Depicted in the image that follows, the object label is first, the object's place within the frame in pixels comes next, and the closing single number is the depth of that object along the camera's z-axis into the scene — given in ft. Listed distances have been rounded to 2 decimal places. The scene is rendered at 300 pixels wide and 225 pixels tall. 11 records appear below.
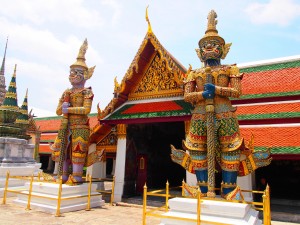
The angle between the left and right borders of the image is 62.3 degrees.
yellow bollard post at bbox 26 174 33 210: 23.95
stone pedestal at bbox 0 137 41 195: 34.75
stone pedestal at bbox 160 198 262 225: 14.42
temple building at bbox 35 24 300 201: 25.73
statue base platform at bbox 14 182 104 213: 23.04
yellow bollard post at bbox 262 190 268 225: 13.79
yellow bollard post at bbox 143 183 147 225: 16.70
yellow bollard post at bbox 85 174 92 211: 24.64
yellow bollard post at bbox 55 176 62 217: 21.62
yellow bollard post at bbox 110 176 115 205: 28.50
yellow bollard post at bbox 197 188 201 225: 14.43
